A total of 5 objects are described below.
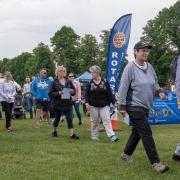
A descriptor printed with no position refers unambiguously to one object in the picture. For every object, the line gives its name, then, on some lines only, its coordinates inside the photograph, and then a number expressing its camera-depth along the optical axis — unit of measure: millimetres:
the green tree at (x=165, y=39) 66562
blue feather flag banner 13258
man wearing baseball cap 7141
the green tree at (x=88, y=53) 72750
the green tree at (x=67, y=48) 76306
